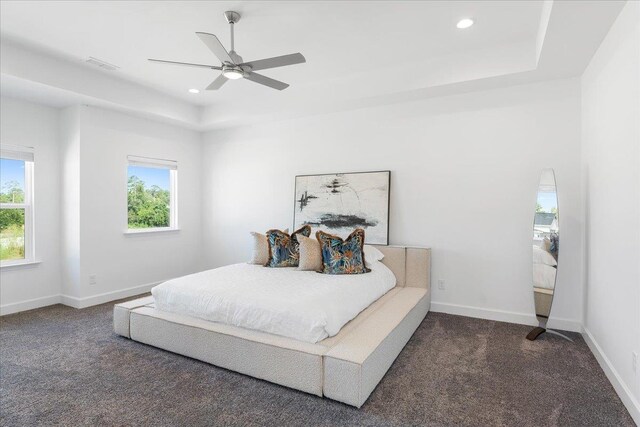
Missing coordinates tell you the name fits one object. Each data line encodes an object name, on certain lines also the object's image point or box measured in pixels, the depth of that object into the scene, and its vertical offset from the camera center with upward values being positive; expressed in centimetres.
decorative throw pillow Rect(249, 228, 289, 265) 413 -51
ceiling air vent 366 +158
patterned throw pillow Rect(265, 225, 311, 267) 400 -49
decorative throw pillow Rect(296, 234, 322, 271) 379 -52
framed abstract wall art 432 +7
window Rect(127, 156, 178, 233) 493 +20
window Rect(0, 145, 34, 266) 401 +2
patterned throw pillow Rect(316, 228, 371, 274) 364 -49
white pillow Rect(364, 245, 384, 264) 391 -54
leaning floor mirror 322 -36
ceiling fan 257 +116
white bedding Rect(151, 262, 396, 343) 246 -74
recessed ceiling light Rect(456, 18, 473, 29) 289 +159
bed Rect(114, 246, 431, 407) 218 -99
